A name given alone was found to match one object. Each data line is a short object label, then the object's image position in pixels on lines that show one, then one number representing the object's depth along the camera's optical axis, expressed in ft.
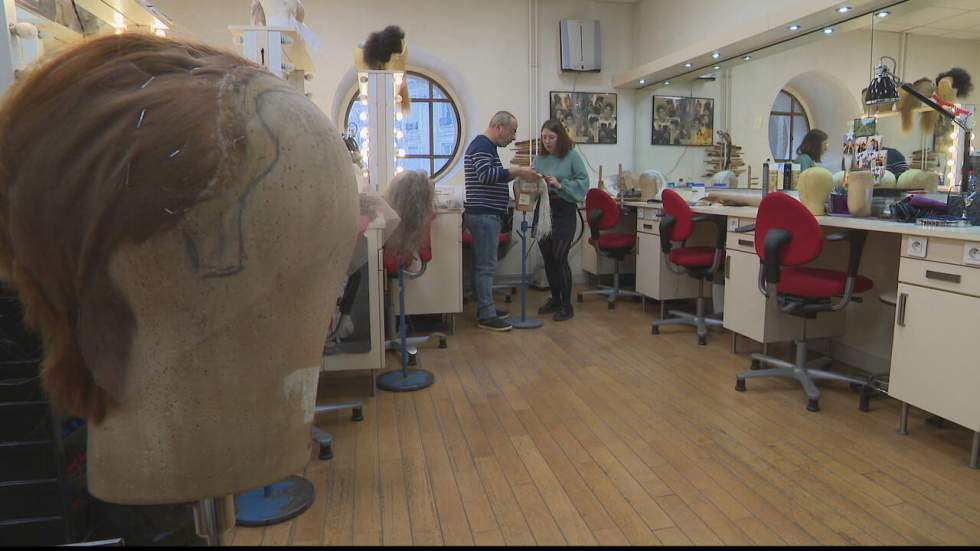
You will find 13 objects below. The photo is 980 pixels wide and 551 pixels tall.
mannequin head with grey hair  9.73
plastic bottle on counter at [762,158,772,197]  13.41
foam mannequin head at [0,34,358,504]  1.87
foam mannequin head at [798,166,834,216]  10.71
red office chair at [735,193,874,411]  9.41
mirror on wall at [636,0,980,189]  9.95
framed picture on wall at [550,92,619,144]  20.54
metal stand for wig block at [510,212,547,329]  14.66
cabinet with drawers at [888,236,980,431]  7.32
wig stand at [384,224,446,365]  10.42
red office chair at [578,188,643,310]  16.33
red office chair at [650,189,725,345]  13.12
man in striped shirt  13.66
